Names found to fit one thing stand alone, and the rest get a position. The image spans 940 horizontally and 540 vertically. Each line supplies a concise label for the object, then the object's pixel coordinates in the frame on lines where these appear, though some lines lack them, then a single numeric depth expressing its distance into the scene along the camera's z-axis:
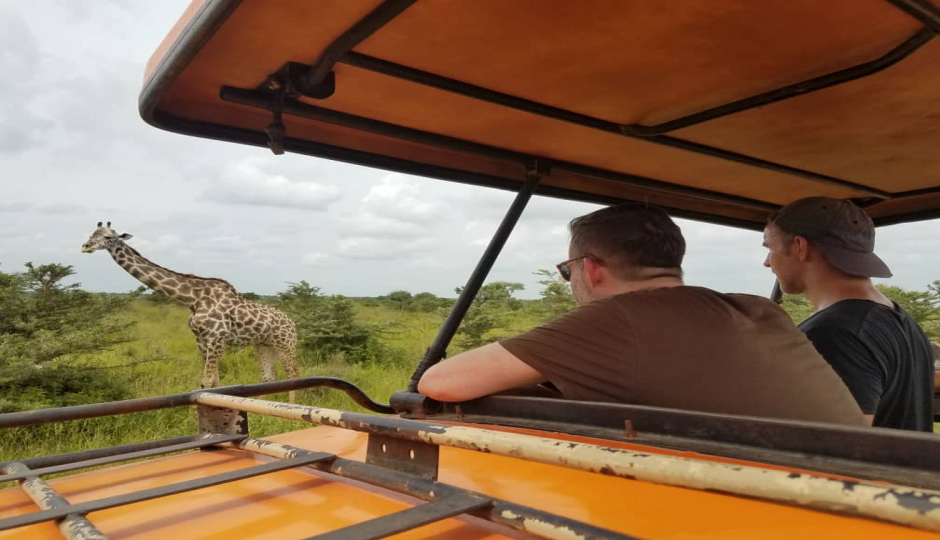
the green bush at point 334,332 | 12.49
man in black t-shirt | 2.05
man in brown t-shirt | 1.54
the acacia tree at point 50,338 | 7.73
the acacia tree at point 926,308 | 10.87
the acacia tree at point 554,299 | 13.89
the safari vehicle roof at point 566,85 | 1.32
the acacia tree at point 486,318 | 13.27
